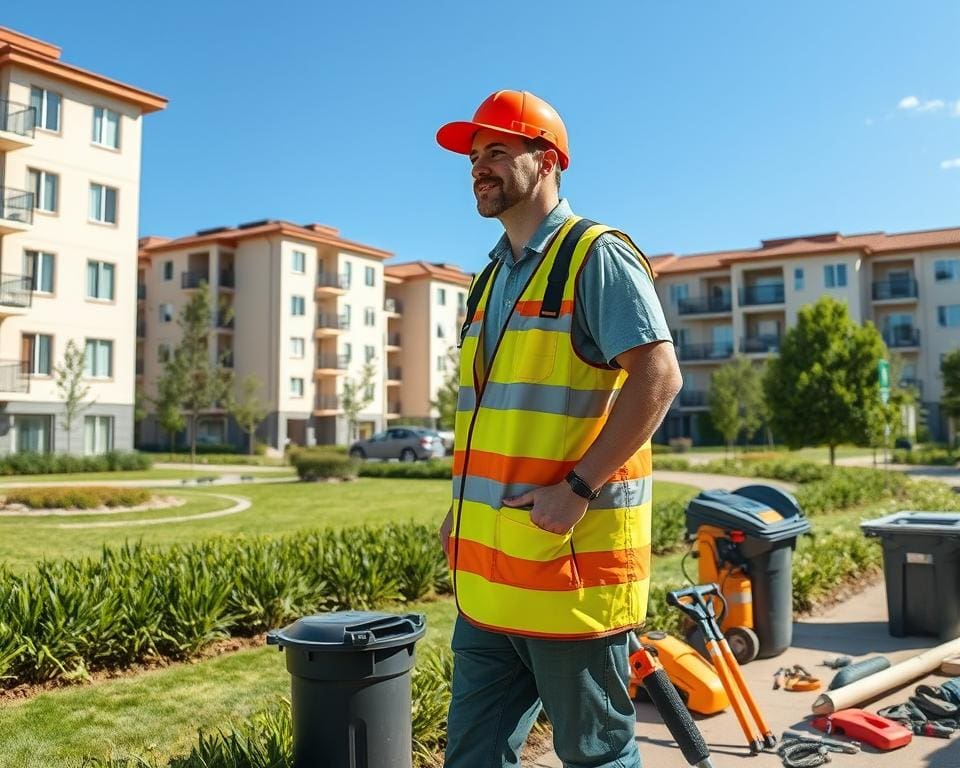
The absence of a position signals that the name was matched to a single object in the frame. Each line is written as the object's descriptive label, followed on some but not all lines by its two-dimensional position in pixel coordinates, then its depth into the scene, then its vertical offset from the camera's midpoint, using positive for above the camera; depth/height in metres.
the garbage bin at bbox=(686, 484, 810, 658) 5.75 -0.82
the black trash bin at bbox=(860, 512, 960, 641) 6.39 -1.12
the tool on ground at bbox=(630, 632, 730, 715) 4.71 -1.38
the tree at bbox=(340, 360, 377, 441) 51.47 +1.73
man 2.33 -0.15
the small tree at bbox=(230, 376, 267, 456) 46.84 +0.90
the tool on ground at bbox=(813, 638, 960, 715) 4.66 -1.48
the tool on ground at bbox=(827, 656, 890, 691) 5.03 -1.46
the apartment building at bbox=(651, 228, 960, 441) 56.00 +8.47
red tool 4.29 -1.55
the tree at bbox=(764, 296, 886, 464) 24.86 +1.22
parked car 35.09 -0.88
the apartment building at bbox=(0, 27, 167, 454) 32.09 +7.15
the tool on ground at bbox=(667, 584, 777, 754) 4.21 -1.19
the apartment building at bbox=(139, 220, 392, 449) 51.94 +6.92
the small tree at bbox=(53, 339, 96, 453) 31.94 +1.55
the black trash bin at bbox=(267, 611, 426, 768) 3.06 -0.95
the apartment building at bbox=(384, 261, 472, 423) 63.12 +6.80
